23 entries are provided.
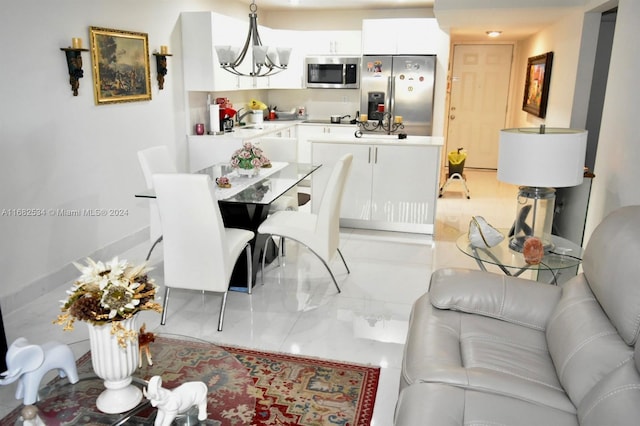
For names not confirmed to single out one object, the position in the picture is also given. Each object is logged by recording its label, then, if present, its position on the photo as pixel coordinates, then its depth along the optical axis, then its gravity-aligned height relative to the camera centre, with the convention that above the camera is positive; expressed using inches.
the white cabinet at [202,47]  211.5 +17.0
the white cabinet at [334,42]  287.9 +27.1
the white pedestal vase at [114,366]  72.5 -38.7
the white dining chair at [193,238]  117.0 -34.5
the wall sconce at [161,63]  196.6 +9.5
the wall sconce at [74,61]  148.9 +7.5
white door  340.8 -3.9
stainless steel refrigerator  259.9 +1.9
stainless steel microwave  287.7 +10.7
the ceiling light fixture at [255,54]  153.3 +10.7
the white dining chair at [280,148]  200.1 -22.0
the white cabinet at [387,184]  199.3 -35.2
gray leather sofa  65.6 -38.6
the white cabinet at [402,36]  257.0 +27.7
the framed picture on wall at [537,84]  237.1 +5.1
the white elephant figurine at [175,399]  66.4 -40.4
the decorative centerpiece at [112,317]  70.4 -30.7
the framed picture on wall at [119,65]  163.6 +7.4
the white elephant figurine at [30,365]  71.9 -38.8
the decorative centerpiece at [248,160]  159.5 -21.2
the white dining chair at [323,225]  139.0 -37.2
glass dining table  139.1 -28.0
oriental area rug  72.7 -44.9
